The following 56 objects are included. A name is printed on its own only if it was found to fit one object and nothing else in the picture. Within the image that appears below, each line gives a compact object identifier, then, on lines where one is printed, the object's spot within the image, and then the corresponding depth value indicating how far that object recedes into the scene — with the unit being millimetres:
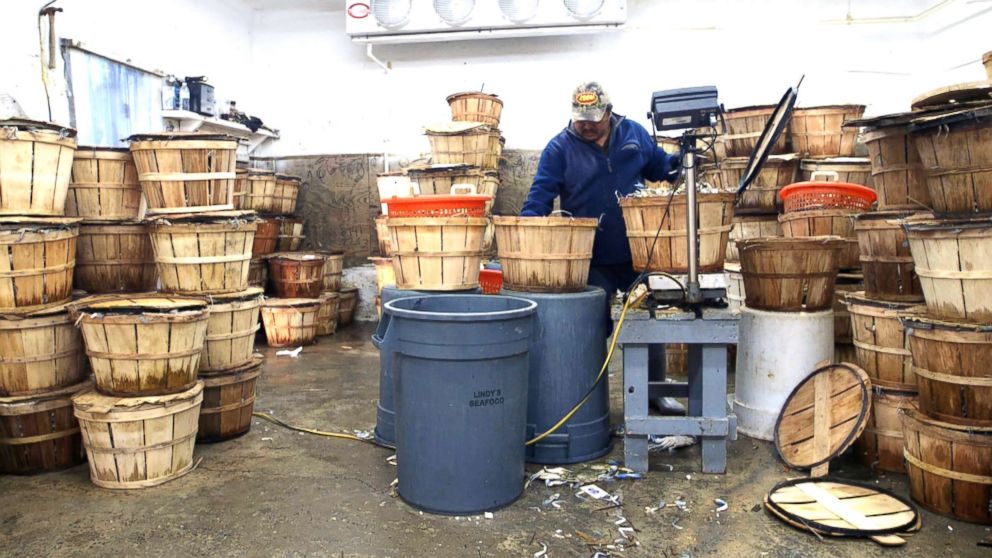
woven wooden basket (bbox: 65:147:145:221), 4074
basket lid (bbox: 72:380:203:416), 3256
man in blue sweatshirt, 4277
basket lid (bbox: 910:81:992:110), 3117
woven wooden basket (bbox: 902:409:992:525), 2775
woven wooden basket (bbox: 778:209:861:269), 4480
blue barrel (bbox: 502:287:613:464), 3561
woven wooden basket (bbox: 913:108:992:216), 2848
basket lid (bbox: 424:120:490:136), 7195
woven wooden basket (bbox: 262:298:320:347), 7148
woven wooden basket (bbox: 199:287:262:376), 4027
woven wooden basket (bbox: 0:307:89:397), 3434
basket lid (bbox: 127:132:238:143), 4012
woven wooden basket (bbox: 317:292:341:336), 7871
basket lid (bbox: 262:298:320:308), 7137
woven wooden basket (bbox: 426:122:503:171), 7238
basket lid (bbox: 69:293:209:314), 3328
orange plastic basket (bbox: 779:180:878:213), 4527
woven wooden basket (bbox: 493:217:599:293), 3533
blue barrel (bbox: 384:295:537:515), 2881
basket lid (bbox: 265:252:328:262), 7465
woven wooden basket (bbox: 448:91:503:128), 7612
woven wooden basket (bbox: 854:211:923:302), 3453
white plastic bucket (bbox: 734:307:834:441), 3889
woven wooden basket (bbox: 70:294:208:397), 3287
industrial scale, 3422
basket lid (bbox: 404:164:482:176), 6879
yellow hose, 3469
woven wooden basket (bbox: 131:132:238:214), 4031
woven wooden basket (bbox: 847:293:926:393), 3371
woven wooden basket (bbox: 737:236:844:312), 3814
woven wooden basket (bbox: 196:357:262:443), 4035
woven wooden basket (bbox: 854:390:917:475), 3404
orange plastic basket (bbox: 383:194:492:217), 3846
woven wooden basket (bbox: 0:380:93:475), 3471
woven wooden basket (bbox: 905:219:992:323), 2750
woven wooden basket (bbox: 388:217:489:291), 3857
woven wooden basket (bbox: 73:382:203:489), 3273
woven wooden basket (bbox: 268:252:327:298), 7422
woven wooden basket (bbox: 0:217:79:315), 3424
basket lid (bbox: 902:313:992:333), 2734
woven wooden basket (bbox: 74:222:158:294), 4074
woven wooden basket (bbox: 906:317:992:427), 2748
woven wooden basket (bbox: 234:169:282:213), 7320
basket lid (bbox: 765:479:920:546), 2764
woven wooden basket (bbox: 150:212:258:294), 3973
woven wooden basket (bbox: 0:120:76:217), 3449
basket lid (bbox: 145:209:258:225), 3982
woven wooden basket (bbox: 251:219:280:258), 7672
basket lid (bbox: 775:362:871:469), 3299
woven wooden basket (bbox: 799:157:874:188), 5586
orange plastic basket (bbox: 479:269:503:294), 4766
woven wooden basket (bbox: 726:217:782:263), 5785
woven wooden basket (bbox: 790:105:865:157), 5883
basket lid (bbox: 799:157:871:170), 5609
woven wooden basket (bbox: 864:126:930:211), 3553
